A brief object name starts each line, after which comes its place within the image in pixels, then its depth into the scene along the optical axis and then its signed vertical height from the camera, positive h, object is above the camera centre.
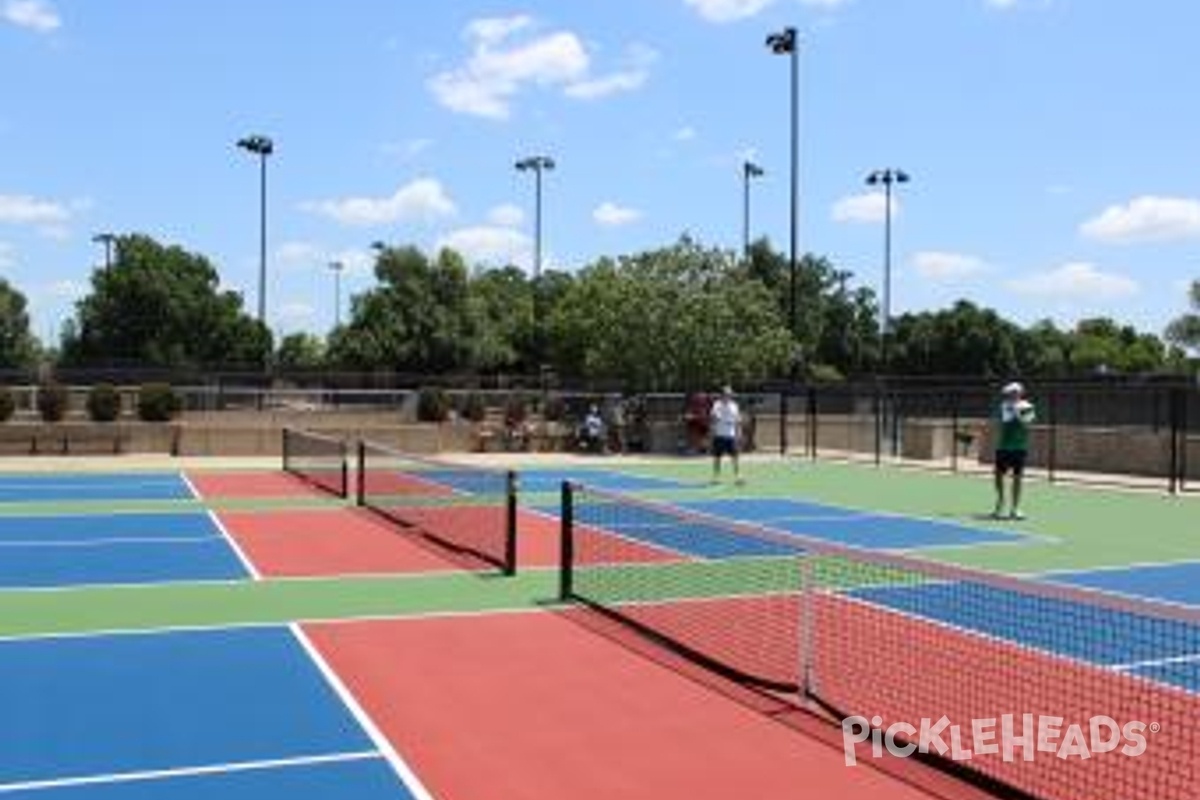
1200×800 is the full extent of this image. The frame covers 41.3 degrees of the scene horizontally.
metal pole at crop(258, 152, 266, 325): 65.81 +4.70
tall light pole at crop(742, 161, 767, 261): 75.00 +10.40
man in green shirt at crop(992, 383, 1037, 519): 21.09 -0.59
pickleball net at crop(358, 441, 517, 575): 16.14 -1.61
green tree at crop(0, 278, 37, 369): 101.06 +3.29
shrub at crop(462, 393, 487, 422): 43.16 -0.57
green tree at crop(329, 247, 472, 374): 77.12 +3.29
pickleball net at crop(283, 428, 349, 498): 25.32 -1.42
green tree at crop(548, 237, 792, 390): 42.34 +1.79
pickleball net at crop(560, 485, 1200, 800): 7.92 -1.75
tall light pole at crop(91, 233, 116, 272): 94.76 +8.77
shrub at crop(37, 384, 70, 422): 38.47 -0.52
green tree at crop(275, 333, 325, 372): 121.94 +2.96
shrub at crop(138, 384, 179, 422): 38.59 -0.49
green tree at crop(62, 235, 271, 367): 86.06 +3.91
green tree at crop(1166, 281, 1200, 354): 93.00 +4.01
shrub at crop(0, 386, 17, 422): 37.31 -0.55
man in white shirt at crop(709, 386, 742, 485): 27.50 -0.62
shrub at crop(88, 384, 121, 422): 38.25 -0.52
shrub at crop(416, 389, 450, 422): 42.53 -0.52
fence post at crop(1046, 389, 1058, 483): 29.89 -1.10
